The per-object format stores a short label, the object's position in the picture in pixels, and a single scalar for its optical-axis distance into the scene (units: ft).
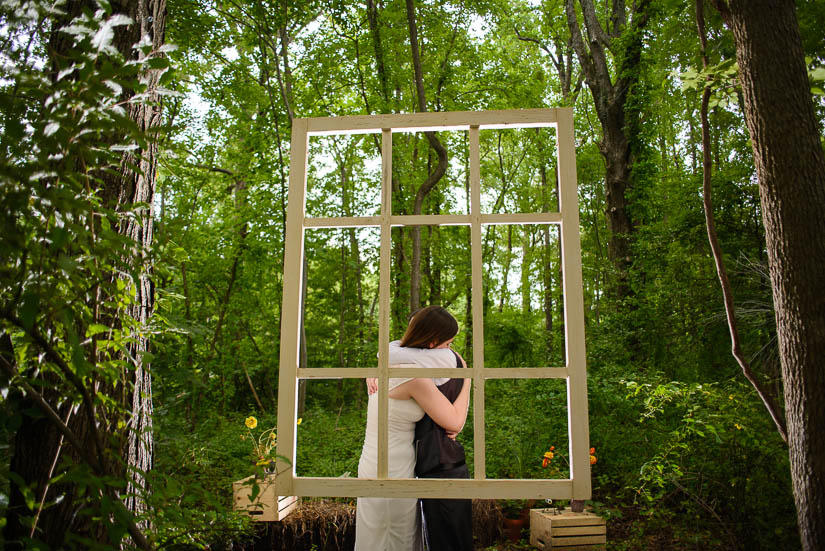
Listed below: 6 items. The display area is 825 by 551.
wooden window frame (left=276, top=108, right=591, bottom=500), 5.51
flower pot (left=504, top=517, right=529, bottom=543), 11.73
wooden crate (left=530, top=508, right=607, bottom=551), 10.32
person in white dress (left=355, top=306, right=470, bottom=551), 6.00
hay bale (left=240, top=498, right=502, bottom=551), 10.80
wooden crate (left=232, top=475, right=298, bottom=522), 10.13
